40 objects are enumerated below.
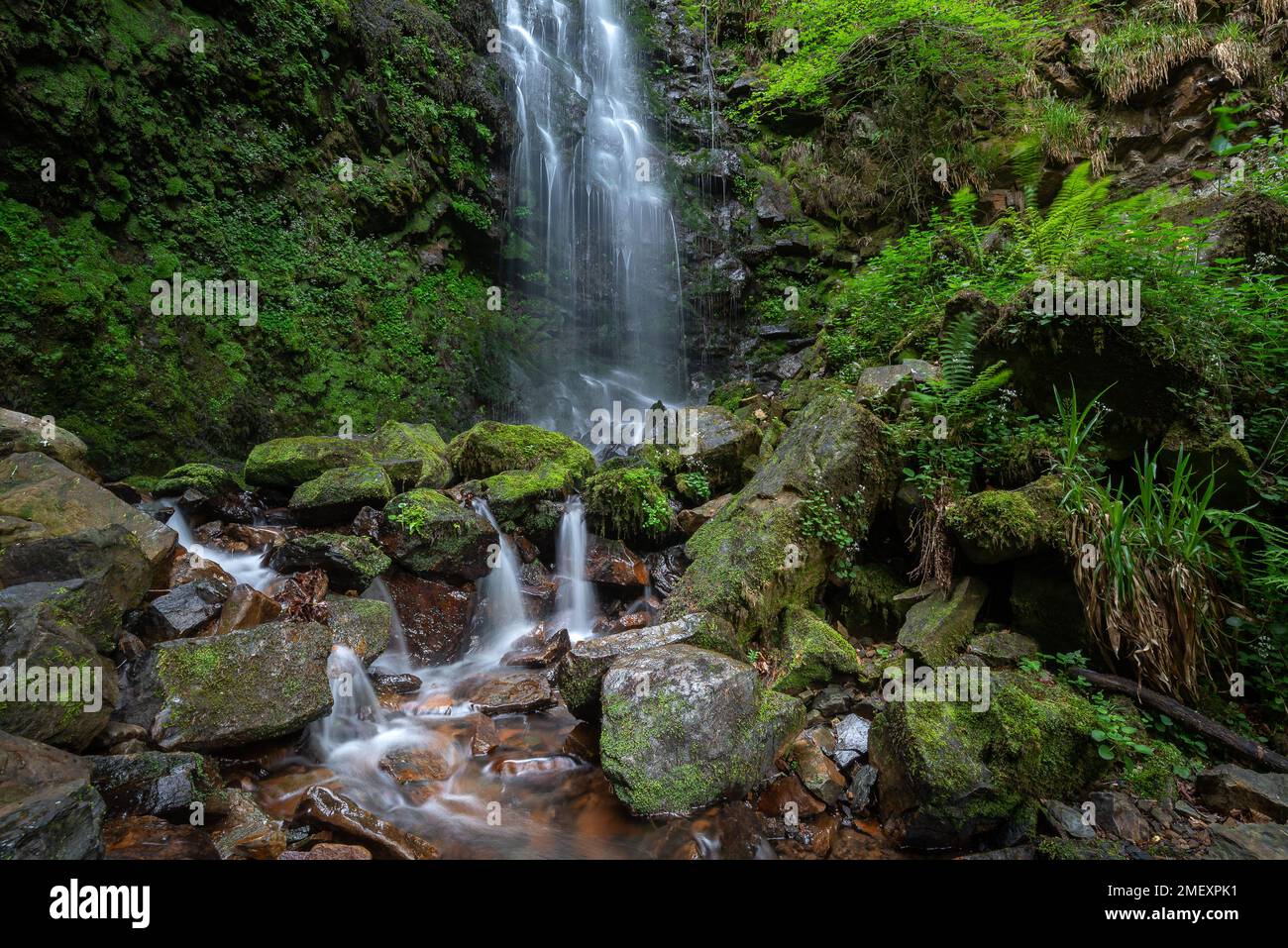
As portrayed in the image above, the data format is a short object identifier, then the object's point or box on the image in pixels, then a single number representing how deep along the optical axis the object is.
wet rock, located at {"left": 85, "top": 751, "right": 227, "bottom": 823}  2.55
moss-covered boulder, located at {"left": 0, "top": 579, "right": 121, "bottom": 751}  2.65
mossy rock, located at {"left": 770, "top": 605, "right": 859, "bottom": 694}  3.87
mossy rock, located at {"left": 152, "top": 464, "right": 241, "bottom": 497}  5.98
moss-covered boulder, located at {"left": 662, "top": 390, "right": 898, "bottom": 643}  4.41
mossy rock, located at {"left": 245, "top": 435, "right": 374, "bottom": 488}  6.35
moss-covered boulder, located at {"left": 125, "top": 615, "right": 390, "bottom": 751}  3.16
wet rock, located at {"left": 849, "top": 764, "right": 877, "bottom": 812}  3.05
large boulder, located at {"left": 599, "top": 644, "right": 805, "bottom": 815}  2.97
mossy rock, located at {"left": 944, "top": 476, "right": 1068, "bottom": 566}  3.72
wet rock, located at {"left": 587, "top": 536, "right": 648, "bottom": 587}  5.79
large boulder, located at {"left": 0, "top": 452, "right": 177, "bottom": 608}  3.50
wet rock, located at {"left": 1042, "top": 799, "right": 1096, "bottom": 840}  2.58
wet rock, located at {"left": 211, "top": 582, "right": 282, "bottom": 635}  4.09
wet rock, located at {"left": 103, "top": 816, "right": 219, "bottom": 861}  2.27
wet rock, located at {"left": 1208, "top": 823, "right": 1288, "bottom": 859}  2.28
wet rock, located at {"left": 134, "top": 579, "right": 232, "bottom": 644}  3.91
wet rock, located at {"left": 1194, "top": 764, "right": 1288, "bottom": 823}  2.57
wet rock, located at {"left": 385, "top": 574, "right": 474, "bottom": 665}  5.04
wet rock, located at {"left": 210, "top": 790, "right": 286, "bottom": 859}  2.54
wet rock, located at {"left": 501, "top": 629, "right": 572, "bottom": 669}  4.92
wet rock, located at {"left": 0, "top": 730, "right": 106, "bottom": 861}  1.90
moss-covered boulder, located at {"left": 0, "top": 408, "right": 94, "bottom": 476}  5.00
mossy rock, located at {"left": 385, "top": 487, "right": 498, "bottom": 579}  5.36
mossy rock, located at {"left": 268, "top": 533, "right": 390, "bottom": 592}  4.95
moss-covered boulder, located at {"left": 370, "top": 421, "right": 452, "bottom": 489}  6.54
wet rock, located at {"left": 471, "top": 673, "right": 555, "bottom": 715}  4.23
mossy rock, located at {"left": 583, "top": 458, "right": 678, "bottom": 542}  6.16
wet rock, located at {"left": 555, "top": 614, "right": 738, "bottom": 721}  3.60
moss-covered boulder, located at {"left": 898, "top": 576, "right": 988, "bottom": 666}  3.81
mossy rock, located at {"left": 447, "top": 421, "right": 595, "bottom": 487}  7.18
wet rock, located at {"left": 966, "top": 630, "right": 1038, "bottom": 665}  3.67
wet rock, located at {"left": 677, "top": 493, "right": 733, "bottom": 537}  6.13
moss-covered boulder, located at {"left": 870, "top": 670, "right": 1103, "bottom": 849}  2.68
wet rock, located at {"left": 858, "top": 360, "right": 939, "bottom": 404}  5.17
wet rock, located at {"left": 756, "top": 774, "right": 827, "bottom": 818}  3.05
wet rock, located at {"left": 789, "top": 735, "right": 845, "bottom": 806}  3.13
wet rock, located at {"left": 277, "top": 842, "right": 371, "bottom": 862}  2.60
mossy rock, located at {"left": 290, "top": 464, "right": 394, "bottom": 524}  5.71
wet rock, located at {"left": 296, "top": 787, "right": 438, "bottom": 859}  2.76
